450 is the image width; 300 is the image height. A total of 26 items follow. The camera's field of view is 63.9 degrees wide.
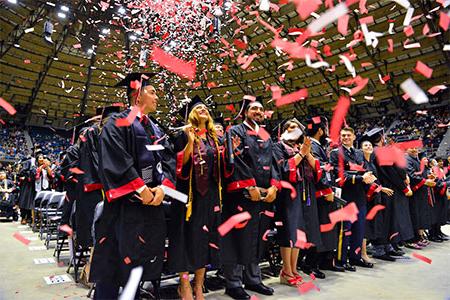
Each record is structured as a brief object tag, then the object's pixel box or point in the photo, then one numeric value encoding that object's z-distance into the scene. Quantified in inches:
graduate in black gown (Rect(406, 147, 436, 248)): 215.0
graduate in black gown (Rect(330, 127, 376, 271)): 157.9
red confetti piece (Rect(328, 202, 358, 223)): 152.7
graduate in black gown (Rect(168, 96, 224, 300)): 100.8
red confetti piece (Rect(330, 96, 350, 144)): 116.5
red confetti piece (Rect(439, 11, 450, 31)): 100.6
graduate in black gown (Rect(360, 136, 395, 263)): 171.0
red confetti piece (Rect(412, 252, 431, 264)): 165.1
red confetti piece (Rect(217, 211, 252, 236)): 114.2
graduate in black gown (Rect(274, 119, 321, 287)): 126.3
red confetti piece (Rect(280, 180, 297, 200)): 130.0
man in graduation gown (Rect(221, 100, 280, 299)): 112.6
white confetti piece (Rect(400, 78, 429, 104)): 87.6
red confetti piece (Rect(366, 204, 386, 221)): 171.5
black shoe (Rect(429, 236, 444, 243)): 239.2
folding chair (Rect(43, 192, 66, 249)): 200.2
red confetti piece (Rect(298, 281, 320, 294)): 119.5
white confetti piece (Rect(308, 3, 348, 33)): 88.9
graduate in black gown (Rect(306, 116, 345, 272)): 142.6
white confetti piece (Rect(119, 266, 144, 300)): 79.3
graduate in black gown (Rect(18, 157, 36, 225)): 321.7
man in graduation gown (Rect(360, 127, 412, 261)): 179.9
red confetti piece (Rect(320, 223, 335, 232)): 143.8
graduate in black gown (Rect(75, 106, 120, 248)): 120.6
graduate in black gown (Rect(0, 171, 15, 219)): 350.9
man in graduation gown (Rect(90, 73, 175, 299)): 80.6
